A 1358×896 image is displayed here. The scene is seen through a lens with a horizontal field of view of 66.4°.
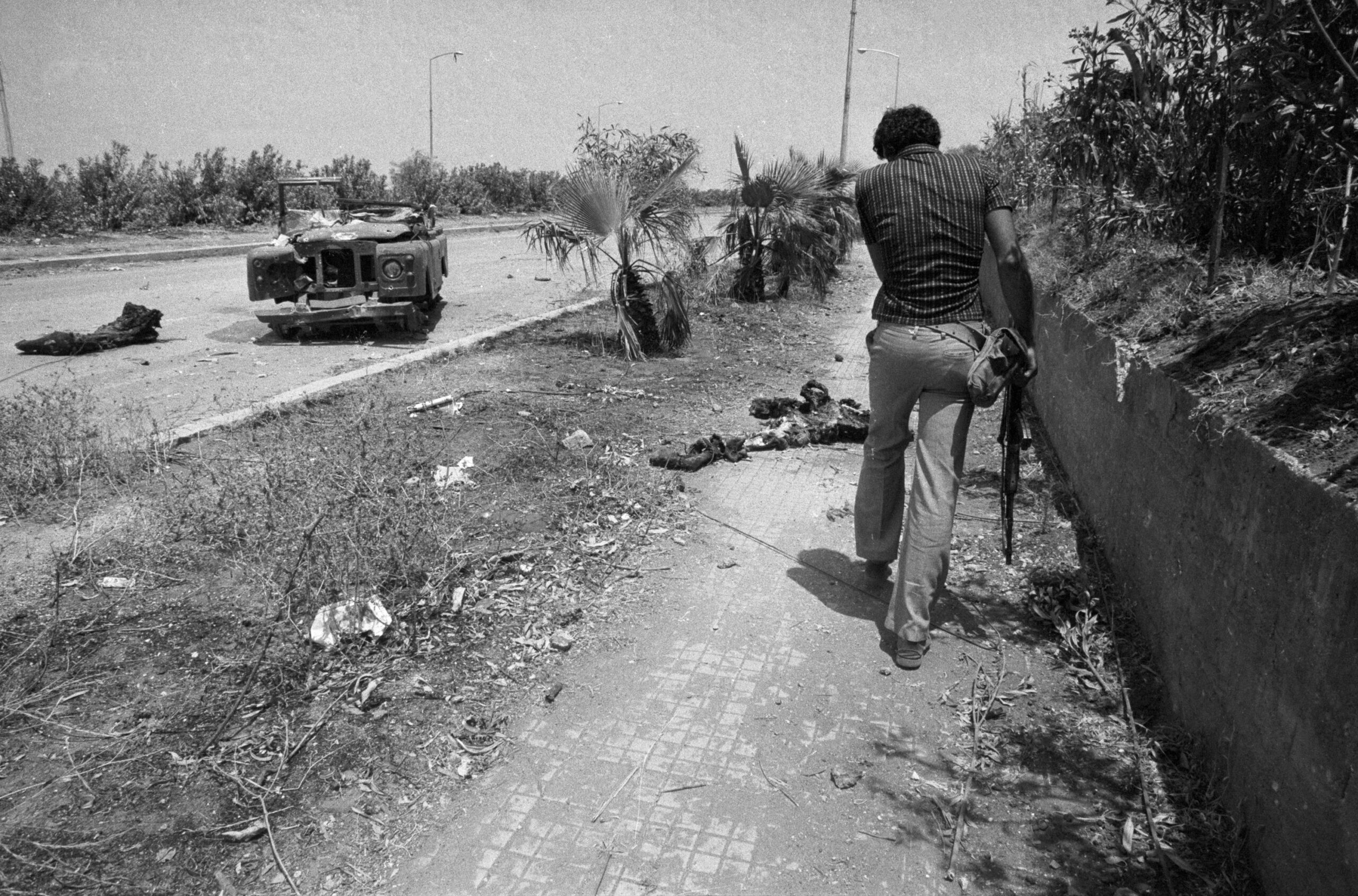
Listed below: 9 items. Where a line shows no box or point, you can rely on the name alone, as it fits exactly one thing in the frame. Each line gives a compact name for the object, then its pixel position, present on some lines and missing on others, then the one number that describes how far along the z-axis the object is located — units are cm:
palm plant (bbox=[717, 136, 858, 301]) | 1349
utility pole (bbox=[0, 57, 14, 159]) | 2630
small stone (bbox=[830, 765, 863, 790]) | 335
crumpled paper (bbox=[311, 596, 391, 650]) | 400
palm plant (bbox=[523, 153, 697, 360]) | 966
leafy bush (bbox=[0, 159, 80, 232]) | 1991
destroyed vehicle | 1080
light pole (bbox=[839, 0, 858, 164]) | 2803
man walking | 405
